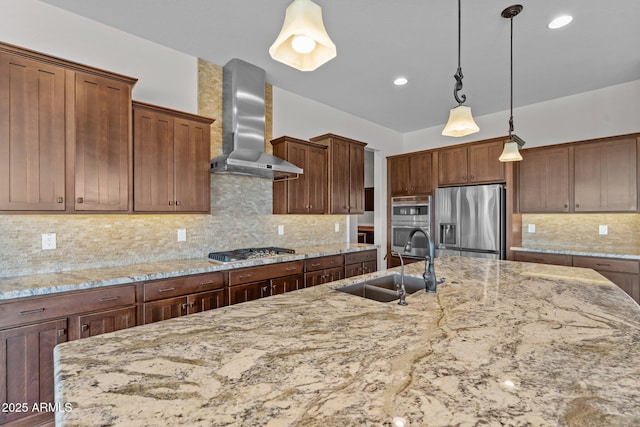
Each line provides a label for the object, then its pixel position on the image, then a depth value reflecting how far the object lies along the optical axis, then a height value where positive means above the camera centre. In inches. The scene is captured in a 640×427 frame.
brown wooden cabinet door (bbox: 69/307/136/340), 75.9 -27.6
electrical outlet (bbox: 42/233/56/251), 88.6 -7.1
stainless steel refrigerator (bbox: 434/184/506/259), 162.9 -4.1
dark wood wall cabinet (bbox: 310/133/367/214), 157.1 +22.3
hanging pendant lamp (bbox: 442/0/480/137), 79.4 +24.5
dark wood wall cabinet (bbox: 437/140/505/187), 168.3 +29.0
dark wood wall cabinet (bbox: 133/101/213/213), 97.7 +19.2
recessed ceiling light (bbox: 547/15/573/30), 96.7 +62.3
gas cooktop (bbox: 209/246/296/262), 111.6 -15.4
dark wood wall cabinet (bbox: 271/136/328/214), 140.9 +15.9
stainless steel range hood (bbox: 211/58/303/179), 124.0 +41.7
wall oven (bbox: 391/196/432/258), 193.2 -3.8
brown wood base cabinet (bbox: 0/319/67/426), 67.9 -35.0
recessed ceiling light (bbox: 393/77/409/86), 142.2 +63.1
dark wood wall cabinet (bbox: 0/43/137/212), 75.2 +22.1
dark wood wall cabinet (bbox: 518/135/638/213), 139.9 +17.9
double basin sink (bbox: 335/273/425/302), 75.7 -19.3
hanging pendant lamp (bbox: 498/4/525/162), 96.1 +22.8
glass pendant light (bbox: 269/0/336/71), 43.1 +27.4
